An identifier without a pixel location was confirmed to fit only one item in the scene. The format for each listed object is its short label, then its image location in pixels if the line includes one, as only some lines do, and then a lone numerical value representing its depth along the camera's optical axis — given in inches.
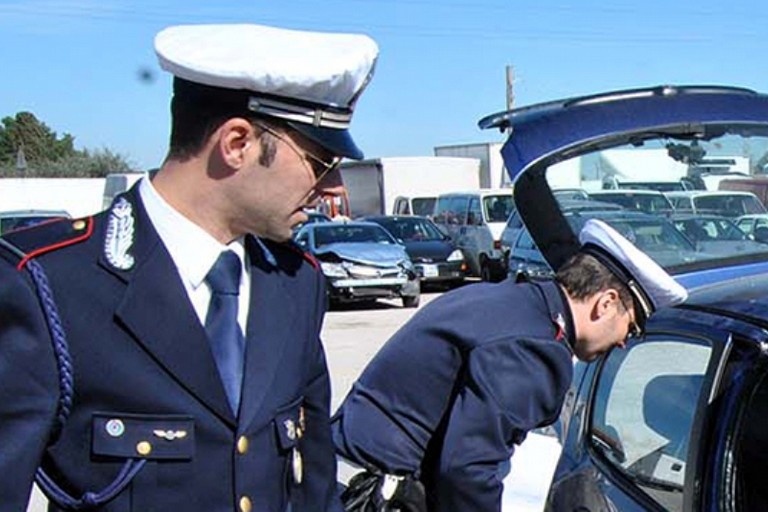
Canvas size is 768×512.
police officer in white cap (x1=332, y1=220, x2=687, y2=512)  88.4
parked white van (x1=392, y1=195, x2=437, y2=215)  989.8
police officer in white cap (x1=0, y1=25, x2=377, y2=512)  53.2
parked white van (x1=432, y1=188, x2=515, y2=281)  655.5
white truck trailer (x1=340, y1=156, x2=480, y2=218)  1077.1
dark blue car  92.4
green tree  2119.8
